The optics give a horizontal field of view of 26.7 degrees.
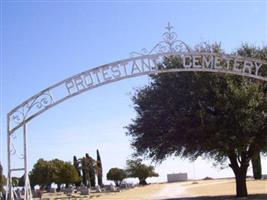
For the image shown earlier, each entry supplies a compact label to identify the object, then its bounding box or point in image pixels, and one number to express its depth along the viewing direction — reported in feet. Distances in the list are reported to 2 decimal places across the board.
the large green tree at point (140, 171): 330.13
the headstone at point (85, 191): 200.29
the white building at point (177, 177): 330.26
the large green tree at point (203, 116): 92.89
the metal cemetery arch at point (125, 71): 57.21
